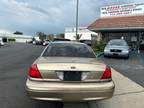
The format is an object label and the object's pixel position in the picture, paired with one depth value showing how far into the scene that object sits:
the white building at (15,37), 44.02
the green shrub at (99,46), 11.01
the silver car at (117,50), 8.22
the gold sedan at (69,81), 2.14
